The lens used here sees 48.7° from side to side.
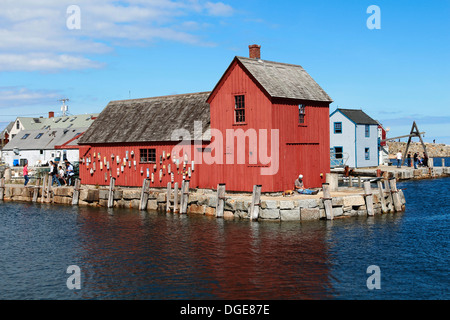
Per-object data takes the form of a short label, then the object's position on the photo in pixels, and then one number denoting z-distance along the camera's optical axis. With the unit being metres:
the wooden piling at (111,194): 32.81
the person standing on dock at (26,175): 40.47
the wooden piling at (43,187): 37.09
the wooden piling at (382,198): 26.91
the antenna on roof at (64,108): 90.96
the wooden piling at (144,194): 30.97
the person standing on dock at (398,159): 57.66
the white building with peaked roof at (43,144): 65.00
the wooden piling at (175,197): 29.09
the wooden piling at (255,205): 24.83
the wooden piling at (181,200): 28.56
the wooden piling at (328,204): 24.59
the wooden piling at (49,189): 36.62
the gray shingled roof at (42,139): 66.25
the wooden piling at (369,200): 25.75
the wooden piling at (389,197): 27.78
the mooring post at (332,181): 29.97
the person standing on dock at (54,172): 37.26
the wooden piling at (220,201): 26.38
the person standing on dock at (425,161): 58.53
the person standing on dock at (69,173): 38.34
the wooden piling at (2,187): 39.41
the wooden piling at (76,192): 34.91
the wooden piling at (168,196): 29.63
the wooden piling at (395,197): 27.87
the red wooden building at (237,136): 27.62
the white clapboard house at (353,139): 53.25
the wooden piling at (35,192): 37.81
